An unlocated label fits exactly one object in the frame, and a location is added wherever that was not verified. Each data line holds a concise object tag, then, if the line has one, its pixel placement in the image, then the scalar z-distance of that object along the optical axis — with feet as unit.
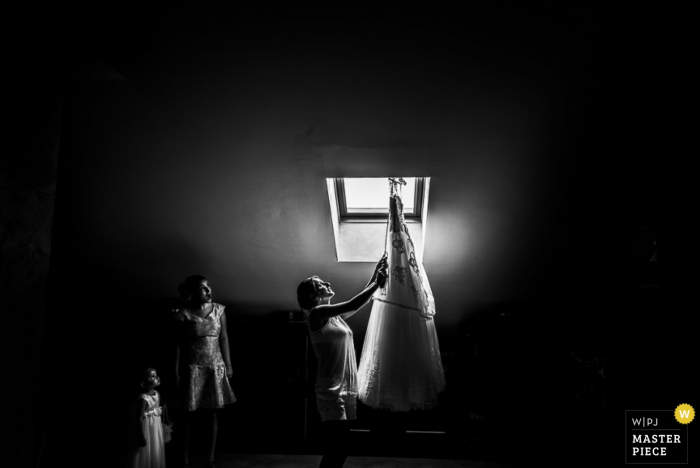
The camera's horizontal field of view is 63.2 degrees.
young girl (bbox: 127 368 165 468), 10.13
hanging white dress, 9.98
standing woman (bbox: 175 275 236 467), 11.27
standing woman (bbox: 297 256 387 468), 8.59
